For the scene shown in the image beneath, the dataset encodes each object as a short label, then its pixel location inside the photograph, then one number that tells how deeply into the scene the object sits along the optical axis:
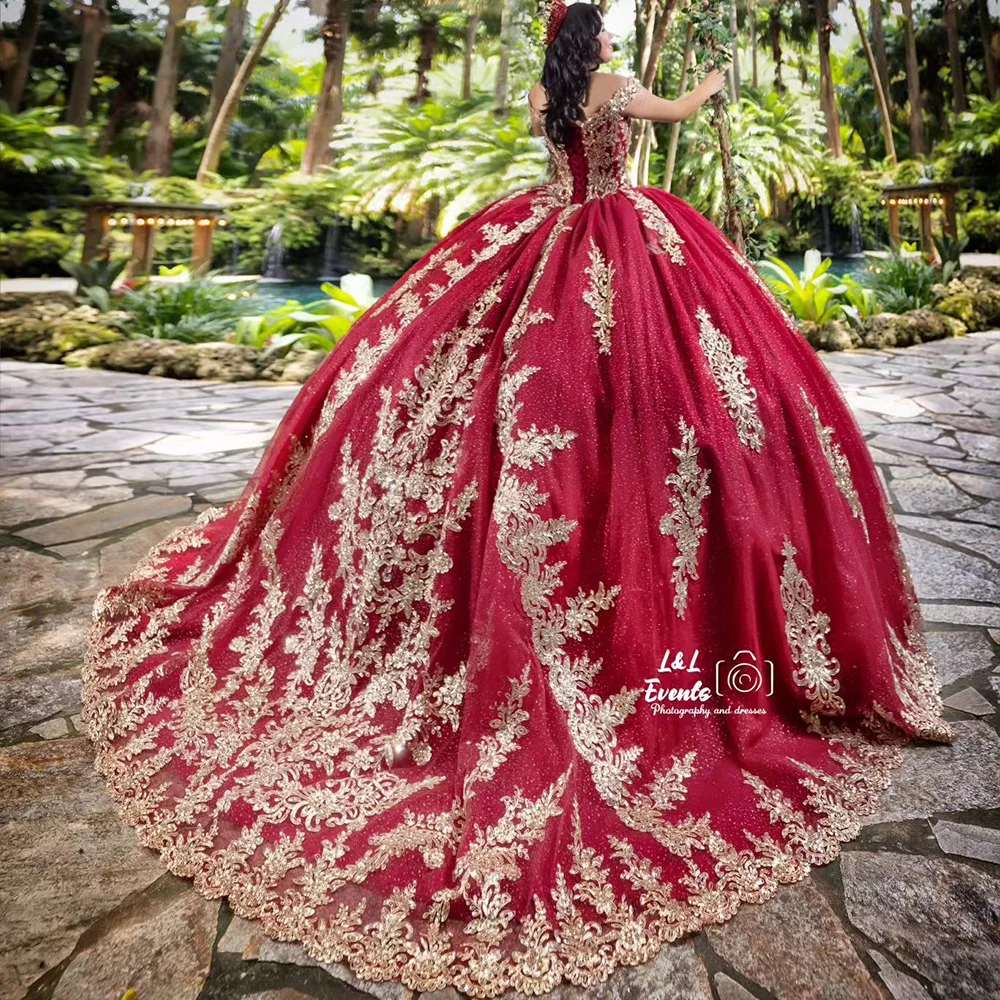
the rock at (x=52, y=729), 1.65
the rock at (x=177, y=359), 5.80
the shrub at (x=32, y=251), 6.96
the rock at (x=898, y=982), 1.07
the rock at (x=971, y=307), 7.18
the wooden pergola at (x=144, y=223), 7.01
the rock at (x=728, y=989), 1.07
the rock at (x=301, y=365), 5.72
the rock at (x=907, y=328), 6.59
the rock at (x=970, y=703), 1.73
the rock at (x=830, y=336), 6.45
